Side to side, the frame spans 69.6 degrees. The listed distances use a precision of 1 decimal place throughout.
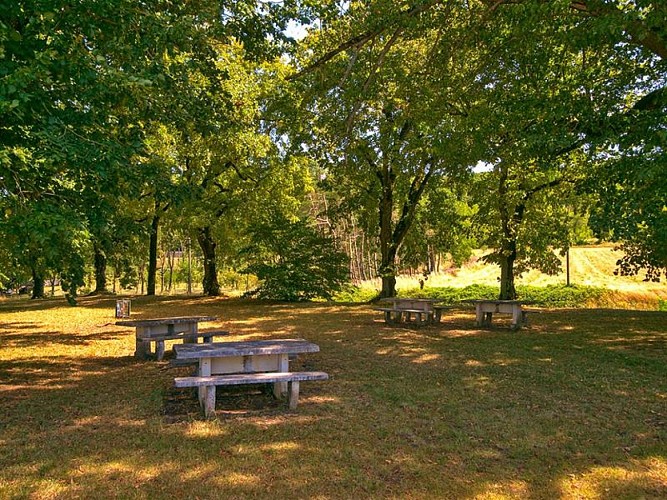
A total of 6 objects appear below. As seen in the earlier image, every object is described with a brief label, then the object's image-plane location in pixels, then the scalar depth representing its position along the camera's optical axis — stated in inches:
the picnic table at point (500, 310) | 448.8
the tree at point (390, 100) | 365.4
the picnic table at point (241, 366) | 194.7
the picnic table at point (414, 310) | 481.7
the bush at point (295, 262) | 780.0
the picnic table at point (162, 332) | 323.6
